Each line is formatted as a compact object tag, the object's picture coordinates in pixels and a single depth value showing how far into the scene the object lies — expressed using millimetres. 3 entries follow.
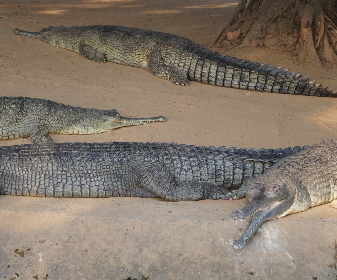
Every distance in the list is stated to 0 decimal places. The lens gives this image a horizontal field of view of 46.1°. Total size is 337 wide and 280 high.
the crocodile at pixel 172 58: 7141
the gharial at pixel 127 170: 4312
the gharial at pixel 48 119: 5680
